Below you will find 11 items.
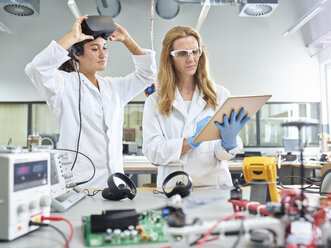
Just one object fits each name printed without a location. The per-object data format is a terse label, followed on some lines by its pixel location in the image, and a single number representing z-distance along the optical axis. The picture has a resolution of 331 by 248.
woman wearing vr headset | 1.41
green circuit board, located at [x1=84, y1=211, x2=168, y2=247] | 0.63
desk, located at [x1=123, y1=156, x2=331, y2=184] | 3.19
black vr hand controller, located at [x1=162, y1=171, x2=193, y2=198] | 1.06
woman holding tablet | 1.31
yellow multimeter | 0.82
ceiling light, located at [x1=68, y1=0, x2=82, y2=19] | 3.64
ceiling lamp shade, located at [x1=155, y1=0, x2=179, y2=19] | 4.73
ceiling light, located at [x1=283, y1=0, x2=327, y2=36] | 3.72
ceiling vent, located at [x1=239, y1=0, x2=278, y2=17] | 3.71
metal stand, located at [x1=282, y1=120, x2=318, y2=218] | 0.59
